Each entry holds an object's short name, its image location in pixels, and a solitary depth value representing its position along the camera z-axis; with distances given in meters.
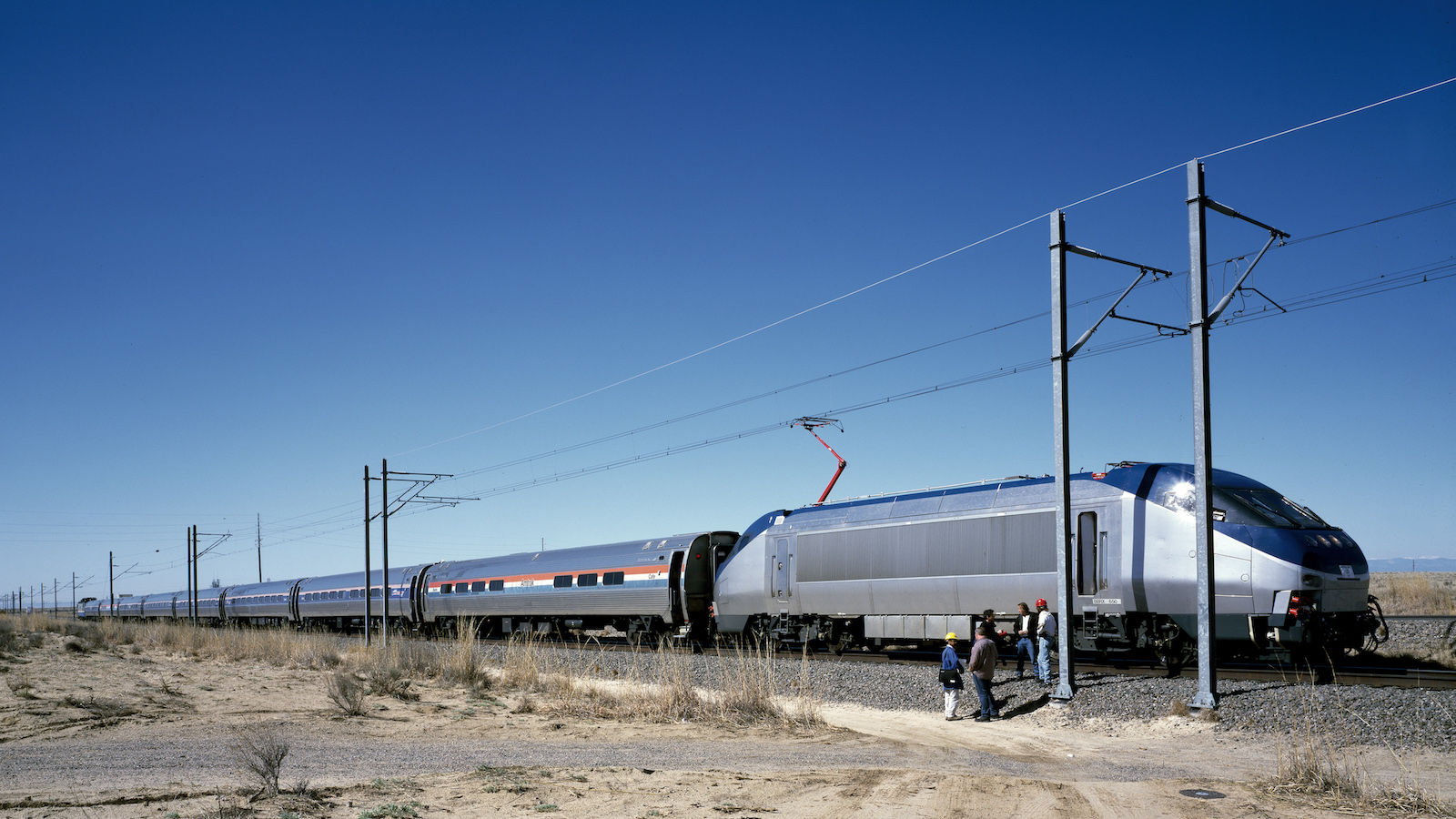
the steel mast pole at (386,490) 36.59
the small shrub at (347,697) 15.73
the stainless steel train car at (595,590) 30.22
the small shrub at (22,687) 16.78
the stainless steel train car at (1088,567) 15.34
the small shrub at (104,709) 15.18
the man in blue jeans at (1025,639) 17.08
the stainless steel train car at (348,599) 46.91
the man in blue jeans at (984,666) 15.03
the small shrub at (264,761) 8.98
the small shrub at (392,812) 8.20
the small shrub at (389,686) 18.11
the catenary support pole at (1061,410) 15.67
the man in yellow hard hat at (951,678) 14.90
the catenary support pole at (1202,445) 13.32
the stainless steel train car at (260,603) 58.55
